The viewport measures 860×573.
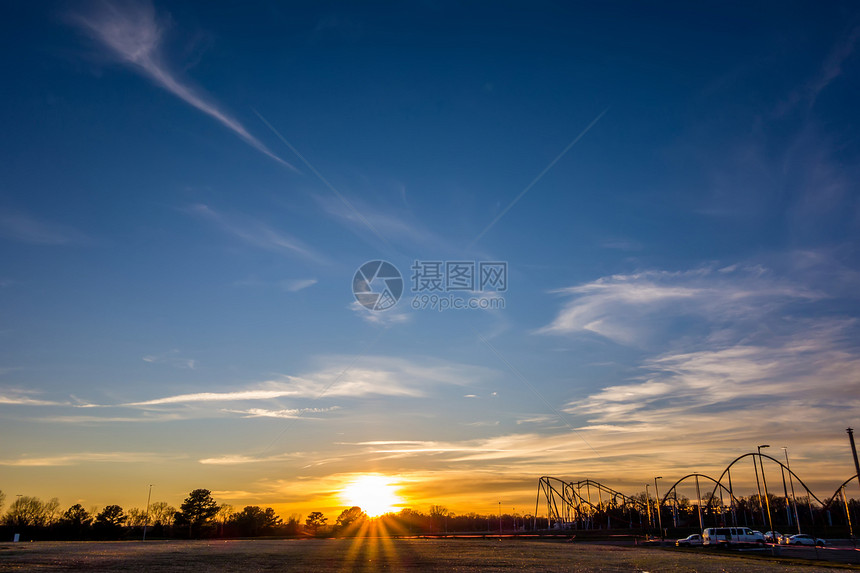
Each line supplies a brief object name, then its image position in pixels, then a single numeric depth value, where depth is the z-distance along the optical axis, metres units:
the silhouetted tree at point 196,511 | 165.75
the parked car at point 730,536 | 73.12
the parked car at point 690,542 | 77.88
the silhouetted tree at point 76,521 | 144.50
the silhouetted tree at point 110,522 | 149.26
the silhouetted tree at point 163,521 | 185.62
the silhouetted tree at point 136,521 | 181.12
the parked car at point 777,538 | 78.43
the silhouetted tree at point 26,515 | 149.75
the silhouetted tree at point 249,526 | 188.75
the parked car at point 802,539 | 71.25
